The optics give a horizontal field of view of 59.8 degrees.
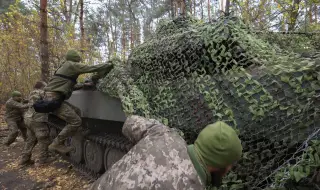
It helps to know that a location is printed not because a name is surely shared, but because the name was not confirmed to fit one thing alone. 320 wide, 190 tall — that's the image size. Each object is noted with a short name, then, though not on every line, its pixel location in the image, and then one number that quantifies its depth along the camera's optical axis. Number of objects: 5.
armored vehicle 4.38
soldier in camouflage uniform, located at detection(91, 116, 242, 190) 1.52
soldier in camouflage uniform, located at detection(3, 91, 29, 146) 7.68
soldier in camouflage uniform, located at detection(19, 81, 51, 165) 6.06
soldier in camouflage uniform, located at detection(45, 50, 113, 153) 4.96
